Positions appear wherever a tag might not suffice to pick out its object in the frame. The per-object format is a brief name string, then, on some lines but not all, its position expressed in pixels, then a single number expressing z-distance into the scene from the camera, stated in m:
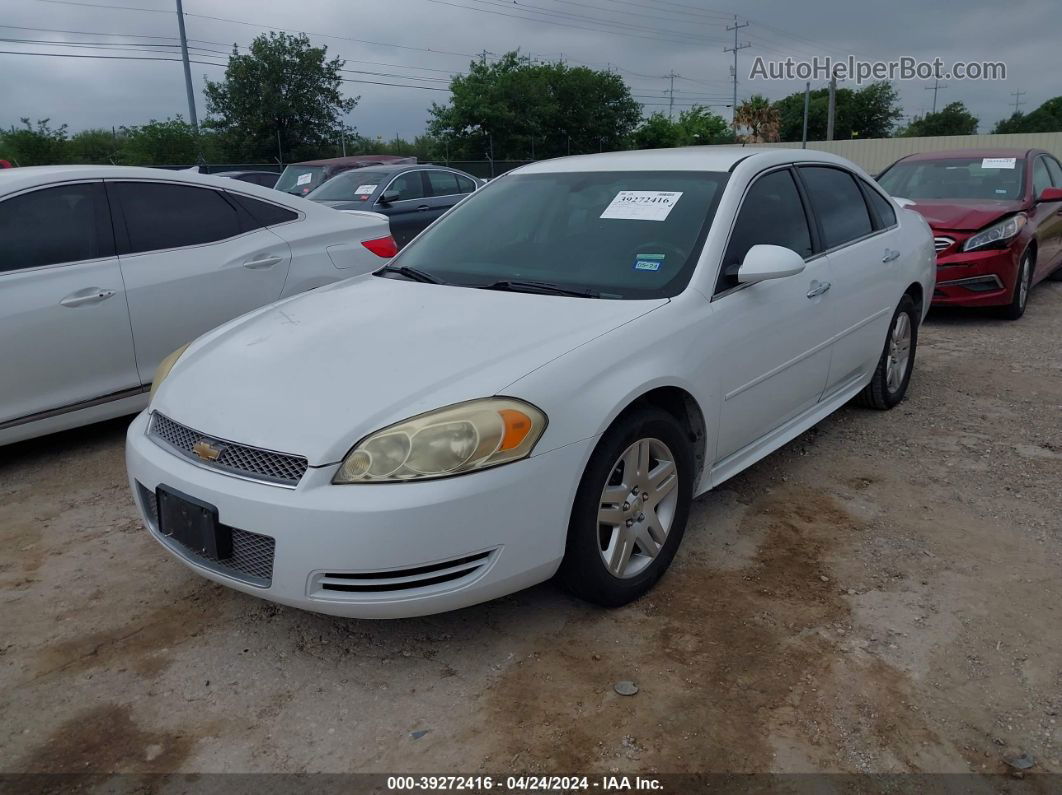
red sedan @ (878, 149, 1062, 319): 7.19
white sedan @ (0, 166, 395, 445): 4.16
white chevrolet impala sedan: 2.38
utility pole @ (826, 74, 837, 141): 40.39
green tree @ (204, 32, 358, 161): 39.31
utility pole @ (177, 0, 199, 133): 32.62
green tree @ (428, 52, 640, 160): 46.22
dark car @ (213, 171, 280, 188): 18.50
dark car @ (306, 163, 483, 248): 10.78
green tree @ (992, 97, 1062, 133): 63.12
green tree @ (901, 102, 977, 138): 67.62
